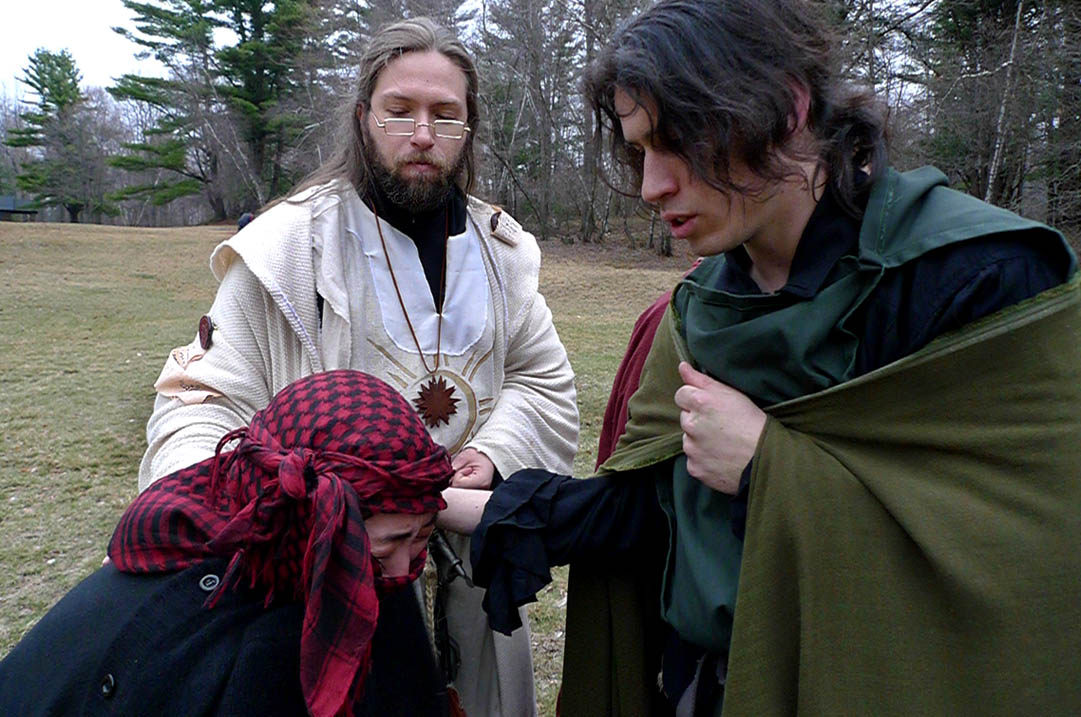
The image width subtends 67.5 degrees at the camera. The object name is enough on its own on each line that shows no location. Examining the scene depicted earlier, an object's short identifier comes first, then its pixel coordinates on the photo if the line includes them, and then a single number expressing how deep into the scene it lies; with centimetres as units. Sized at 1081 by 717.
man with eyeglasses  193
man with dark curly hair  122
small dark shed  3856
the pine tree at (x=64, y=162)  4162
